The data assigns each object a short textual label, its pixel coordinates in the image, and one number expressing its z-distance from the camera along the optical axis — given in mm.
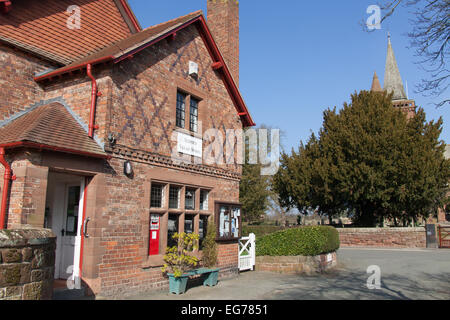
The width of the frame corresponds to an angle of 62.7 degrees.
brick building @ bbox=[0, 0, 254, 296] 8039
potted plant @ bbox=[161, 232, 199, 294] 9617
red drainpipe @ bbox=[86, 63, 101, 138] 8812
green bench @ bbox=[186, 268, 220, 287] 10758
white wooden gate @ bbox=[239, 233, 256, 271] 13736
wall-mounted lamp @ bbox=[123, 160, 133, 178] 9172
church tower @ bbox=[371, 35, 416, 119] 57091
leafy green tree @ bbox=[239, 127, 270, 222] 33406
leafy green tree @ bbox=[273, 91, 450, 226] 27031
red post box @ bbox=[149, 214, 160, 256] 9938
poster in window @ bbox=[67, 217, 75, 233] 9219
